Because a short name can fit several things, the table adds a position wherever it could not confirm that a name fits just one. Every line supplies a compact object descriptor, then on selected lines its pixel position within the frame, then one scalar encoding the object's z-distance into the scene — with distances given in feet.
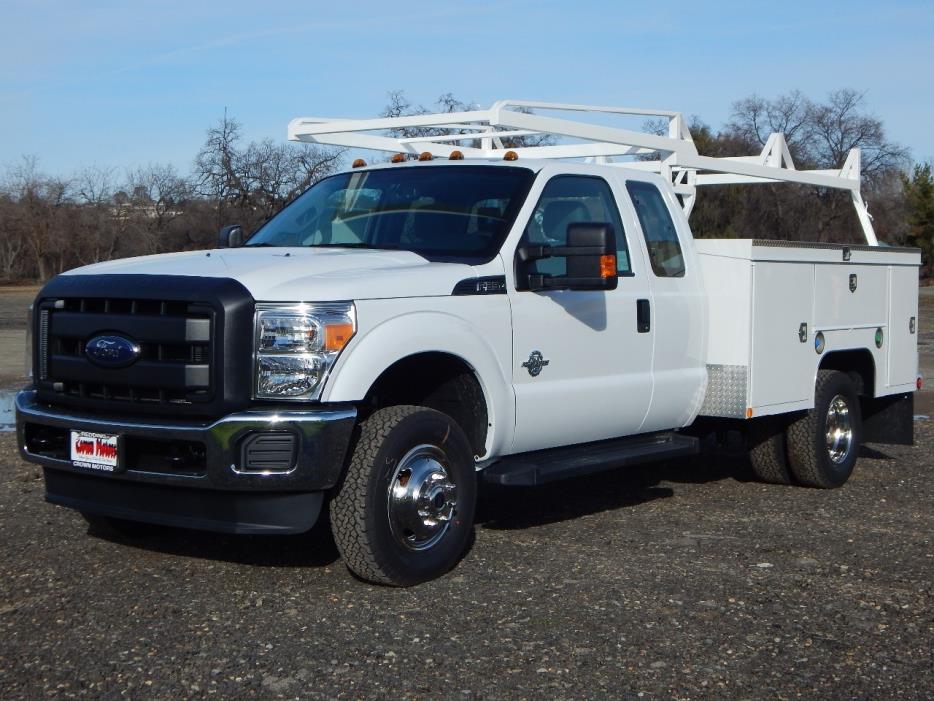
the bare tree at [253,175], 89.20
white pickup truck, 17.39
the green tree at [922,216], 211.82
